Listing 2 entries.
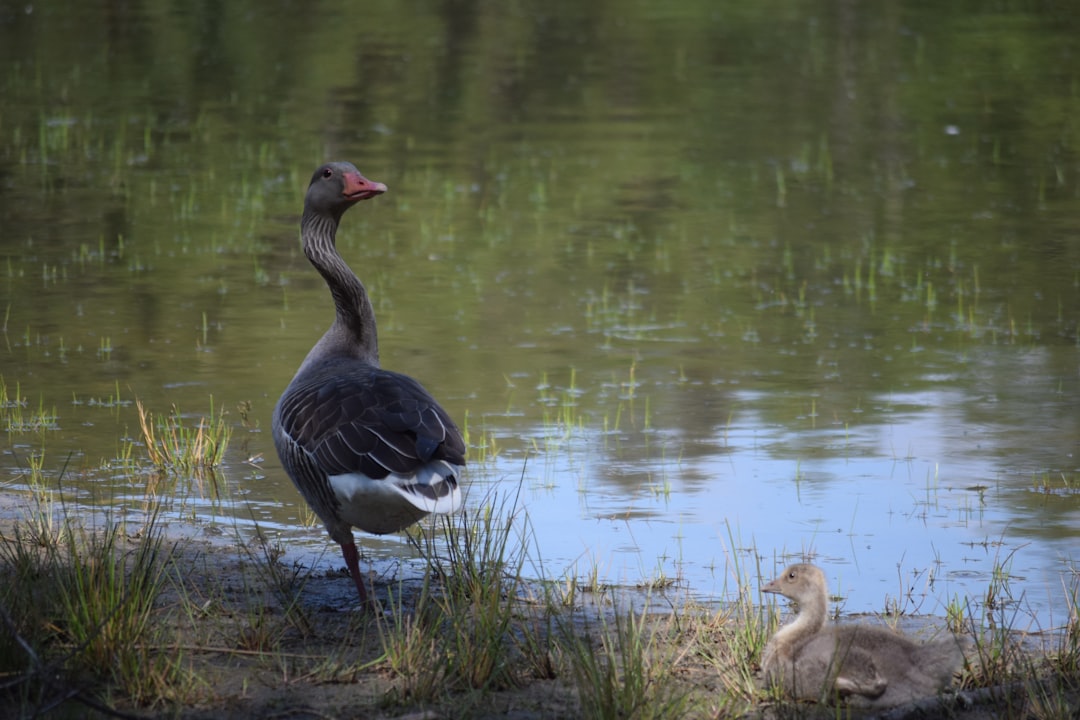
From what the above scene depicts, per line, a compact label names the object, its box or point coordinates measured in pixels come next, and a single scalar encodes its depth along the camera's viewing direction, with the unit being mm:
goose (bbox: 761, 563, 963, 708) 11156
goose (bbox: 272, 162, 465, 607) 12258
